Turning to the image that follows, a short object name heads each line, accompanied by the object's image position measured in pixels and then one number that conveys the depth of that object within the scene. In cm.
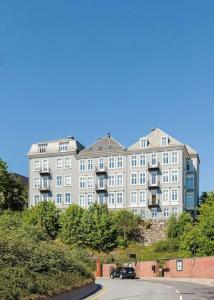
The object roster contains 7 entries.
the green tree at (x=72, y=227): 9319
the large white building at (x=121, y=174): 9838
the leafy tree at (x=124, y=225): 9384
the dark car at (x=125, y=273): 6012
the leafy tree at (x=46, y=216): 9478
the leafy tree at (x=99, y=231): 9231
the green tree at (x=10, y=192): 10494
